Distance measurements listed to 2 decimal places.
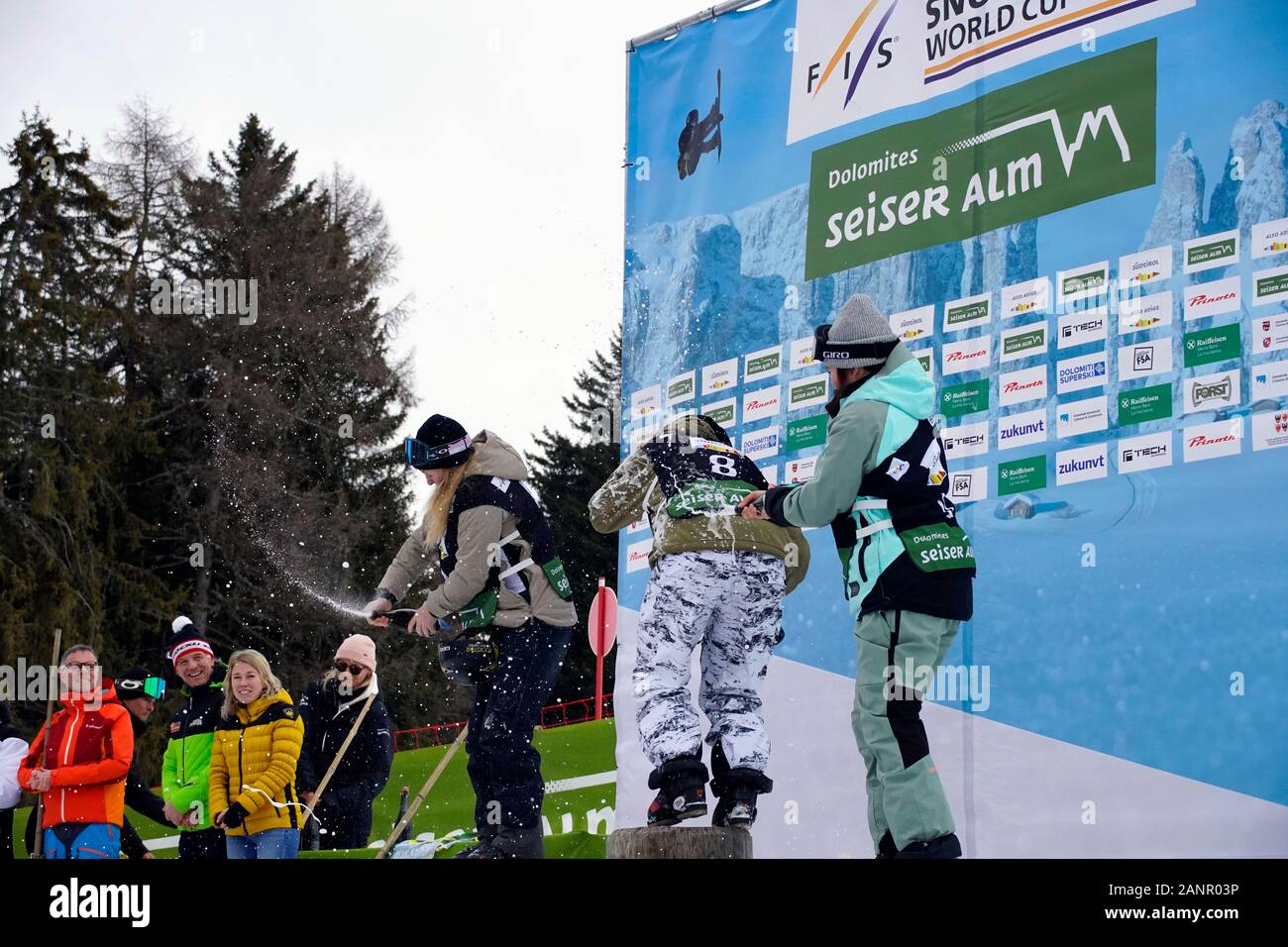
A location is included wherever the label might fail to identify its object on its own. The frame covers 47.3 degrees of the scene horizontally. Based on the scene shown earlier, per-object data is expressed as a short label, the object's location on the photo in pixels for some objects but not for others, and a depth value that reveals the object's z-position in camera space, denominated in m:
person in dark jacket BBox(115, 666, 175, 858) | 7.70
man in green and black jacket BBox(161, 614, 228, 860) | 6.77
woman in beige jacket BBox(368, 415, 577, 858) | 5.79
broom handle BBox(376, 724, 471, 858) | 6.18
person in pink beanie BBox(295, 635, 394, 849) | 7.65
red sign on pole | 10.61
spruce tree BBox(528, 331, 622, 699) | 28.27
